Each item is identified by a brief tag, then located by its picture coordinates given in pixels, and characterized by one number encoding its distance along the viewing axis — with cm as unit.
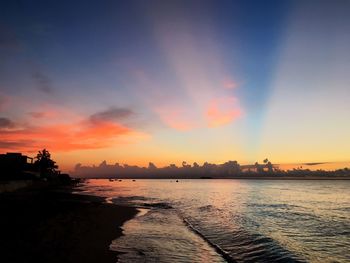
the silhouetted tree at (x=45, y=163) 13558
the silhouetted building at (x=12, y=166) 8488
